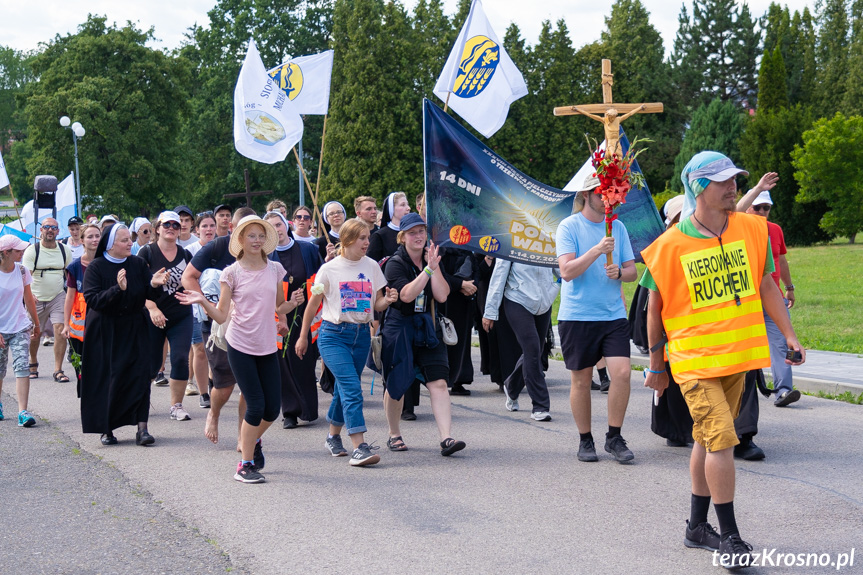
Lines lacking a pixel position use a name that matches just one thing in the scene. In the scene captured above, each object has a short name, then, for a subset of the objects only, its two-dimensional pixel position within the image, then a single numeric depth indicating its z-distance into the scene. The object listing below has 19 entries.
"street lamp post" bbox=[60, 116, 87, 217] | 32.03
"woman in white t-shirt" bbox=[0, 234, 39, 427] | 9.20
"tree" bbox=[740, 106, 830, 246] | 44.28
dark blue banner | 8.19
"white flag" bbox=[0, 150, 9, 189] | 17.17
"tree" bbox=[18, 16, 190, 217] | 47.38
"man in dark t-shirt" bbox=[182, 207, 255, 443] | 7.27
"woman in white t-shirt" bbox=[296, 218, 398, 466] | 6.95
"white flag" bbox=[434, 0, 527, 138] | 10.41
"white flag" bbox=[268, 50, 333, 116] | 13.56
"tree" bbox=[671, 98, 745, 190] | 55.34
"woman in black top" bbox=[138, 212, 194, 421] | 8.82
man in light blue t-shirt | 6.66
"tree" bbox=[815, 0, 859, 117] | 64.31
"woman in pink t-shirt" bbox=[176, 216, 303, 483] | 6.53
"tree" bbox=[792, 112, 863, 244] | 41.00
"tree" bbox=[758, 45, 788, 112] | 49.22
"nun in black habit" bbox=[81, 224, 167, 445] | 7.95
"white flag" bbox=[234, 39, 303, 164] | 12.48
